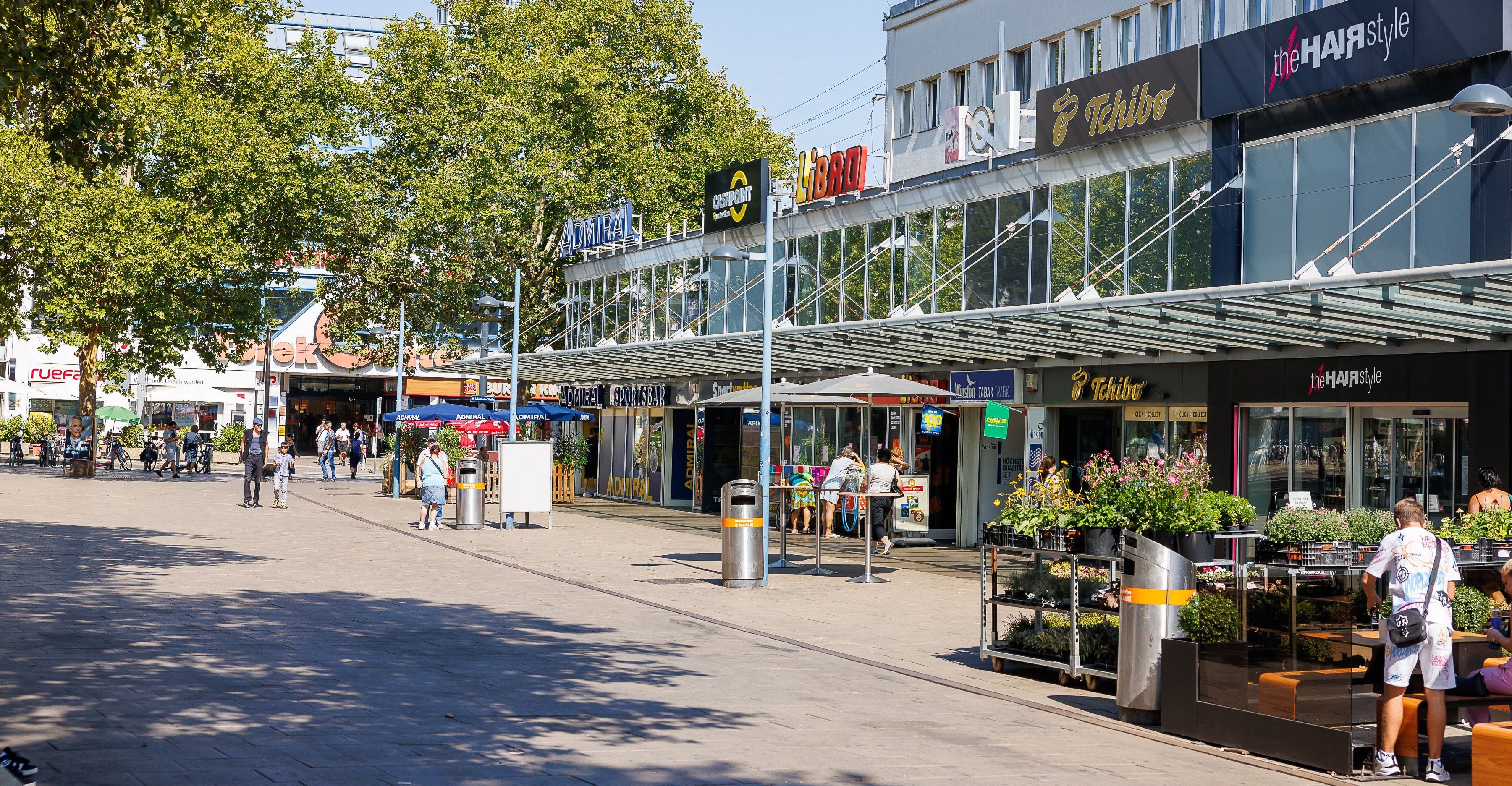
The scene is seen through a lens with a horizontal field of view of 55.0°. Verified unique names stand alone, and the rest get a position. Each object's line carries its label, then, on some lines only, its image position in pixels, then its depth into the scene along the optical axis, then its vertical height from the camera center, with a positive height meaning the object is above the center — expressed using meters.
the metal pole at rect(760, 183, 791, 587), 17.38 +0.43
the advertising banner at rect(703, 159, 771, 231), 31.61 +5.49
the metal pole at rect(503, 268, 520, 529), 29.86 +1.34
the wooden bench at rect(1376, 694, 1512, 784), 8.01 -1.54
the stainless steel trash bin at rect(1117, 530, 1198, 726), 9.29 -1.04
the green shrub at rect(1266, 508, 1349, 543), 9.64 -0.48
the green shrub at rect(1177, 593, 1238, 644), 9.21 -1.07
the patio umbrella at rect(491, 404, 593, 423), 35.53 +0.60
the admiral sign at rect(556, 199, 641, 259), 37.19 +5.55
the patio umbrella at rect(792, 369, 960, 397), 19.84 +0.81
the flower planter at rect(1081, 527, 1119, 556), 10.41 -0.66
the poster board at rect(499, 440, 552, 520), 24.92 -0.66
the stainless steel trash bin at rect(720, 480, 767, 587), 17.08 -1.07
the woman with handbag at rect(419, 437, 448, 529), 25.12 -0.84
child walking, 29.45 -0.84
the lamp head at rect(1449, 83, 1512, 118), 10.84 +2.67
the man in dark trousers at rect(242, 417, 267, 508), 29.30 -0.58
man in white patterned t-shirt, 7.84 -0.96
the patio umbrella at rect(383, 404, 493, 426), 34.47 +0.52
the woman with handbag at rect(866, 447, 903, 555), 21.36 -0.58
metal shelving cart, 10.65 -1.23
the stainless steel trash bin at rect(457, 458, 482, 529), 25.39 -1.02
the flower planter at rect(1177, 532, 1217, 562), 9.88 -0.64
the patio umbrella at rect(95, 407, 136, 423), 46.47 +0.45
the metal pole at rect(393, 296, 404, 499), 40.44 +1.42
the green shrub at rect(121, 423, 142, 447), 57.12 -0.32
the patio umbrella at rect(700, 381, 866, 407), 20.94 +0.68
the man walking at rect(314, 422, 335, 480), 46.88 -0.53
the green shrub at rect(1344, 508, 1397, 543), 9.87 -0.48
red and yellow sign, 27.58 +5.30
